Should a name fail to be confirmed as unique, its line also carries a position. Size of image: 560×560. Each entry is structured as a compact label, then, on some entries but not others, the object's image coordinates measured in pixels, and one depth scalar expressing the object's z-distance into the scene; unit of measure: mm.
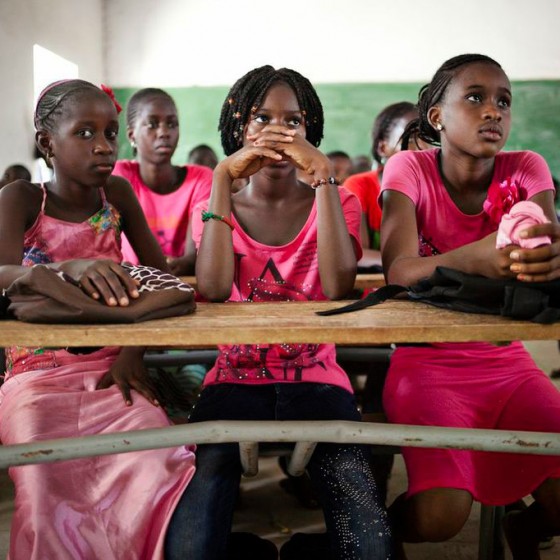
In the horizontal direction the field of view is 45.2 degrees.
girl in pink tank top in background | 3189
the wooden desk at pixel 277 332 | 1173
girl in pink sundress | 1387
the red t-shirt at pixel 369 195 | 3303
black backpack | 1247
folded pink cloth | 1327
